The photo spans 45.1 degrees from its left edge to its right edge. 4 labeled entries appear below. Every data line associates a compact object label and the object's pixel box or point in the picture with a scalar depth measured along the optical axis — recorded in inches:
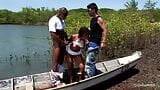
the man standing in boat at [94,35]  177.6
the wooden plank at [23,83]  182.3
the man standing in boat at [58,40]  173.2
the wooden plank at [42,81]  189.2
